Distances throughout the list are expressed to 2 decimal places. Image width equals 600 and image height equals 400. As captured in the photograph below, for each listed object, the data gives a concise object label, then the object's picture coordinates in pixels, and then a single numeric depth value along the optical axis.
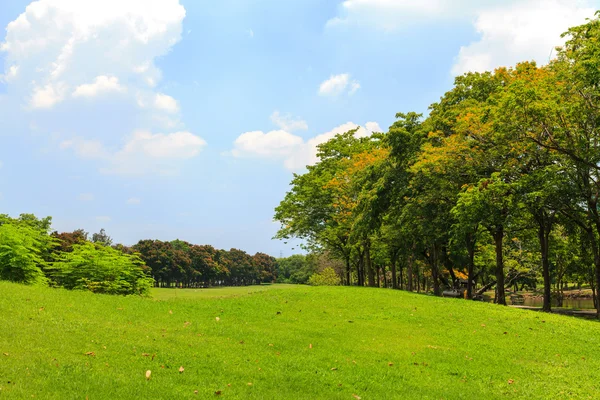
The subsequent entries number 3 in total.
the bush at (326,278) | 54.50
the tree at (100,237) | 91.72
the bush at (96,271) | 15.72
